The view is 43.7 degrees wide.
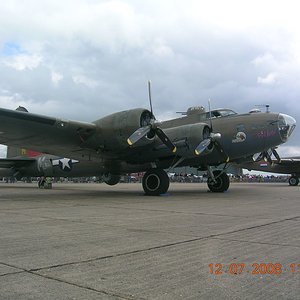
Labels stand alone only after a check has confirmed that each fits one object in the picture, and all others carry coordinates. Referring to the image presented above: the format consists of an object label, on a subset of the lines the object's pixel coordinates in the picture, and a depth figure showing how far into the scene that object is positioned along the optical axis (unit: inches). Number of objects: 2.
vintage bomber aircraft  645.3
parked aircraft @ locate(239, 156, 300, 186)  1587.1
